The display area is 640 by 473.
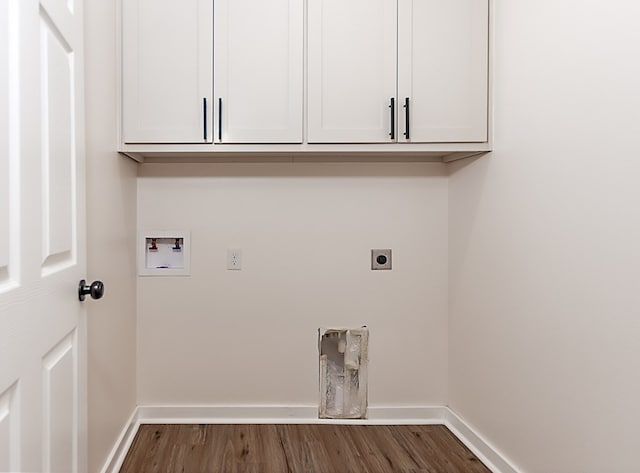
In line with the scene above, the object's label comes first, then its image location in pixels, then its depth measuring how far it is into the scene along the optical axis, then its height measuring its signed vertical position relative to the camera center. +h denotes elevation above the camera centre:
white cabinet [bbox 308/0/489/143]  2.27 +0.68
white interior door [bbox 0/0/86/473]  1.01 -0.02
